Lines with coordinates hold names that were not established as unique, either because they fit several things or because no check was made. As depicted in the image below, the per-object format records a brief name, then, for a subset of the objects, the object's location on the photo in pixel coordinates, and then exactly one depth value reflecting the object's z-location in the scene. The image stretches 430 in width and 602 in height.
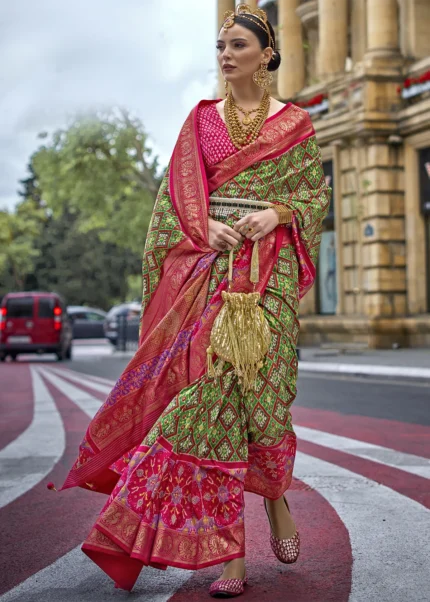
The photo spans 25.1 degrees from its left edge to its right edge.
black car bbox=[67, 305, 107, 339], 42.75
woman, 3.13
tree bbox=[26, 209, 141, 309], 63.72
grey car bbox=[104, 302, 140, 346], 31.62
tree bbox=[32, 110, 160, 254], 31.22
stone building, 21.05
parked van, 24.50
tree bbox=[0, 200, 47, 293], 58.91
